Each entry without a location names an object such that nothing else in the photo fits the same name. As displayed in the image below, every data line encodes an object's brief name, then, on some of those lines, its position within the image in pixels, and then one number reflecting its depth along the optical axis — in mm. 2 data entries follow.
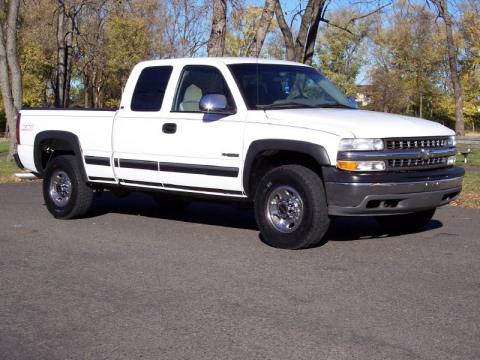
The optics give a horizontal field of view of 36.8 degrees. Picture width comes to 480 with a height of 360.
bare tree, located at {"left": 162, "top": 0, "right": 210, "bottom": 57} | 18391
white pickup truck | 6941
